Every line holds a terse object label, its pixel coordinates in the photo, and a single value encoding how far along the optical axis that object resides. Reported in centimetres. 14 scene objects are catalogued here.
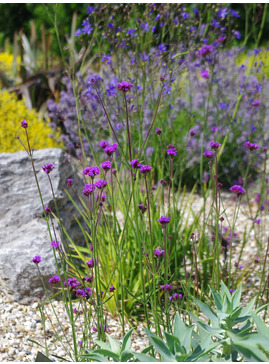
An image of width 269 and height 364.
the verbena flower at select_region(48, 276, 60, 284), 198
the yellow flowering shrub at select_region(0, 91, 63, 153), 376
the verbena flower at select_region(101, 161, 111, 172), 181
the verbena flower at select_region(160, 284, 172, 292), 197
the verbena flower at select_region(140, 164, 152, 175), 177
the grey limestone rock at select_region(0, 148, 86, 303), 253
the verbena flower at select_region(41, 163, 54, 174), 189
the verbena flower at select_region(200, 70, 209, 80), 241
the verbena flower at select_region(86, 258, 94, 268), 195
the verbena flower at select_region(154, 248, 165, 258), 191
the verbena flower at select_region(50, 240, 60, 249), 197
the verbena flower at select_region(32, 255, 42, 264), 198
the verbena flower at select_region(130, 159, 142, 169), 180
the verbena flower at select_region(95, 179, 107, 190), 183
